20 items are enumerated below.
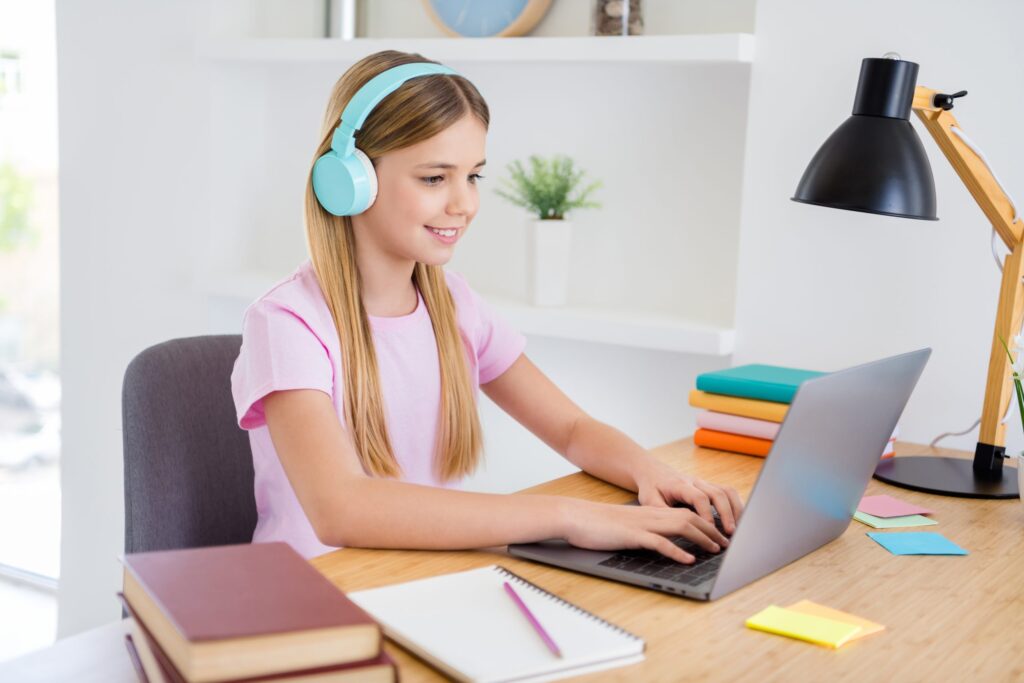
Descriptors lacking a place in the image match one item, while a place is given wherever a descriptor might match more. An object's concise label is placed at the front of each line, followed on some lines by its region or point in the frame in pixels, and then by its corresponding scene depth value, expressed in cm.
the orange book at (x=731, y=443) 158
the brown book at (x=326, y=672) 74
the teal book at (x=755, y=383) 158
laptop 98
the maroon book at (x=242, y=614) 72
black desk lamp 137
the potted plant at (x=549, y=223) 209
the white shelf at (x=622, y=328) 192
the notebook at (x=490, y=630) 83
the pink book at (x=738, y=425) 157
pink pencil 85
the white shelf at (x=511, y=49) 185
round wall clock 215
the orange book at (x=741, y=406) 157
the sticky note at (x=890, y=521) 128
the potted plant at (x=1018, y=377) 131
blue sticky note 119
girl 112
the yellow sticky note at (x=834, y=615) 96
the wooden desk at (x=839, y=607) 88
